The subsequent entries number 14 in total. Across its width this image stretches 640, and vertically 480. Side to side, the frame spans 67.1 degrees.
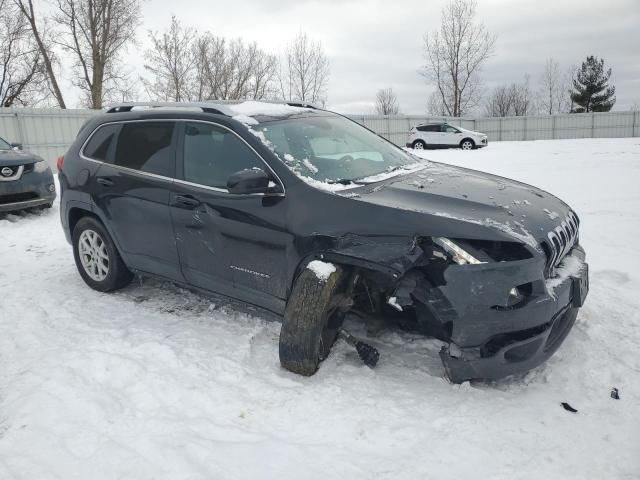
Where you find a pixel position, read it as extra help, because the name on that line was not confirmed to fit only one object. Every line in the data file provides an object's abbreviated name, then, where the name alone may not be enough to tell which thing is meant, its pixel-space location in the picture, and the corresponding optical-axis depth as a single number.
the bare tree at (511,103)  67.50
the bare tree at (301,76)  40.12
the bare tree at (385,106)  69.38
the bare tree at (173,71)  34.06
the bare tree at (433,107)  66.50
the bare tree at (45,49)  27.81
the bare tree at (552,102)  62.16
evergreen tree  50.34
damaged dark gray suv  2.56
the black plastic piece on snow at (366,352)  3.08
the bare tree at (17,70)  28.50
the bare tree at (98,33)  28.12
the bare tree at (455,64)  41.66
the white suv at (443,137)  24.20
